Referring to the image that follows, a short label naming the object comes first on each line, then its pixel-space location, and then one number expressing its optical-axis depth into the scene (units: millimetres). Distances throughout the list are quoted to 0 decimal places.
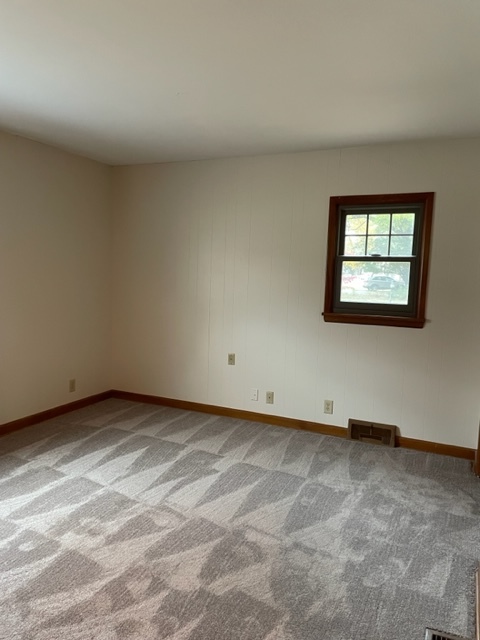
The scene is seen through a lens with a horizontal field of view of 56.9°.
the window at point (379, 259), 3498
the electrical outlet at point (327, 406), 3869
